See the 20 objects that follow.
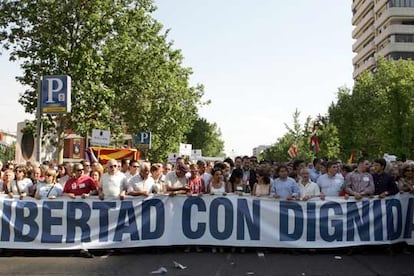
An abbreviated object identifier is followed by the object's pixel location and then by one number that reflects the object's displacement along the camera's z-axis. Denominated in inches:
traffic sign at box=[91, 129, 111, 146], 796.0
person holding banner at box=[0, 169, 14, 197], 455.5
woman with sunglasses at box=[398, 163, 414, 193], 455.2
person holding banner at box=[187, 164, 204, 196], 458.0
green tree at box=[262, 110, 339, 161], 2062.0
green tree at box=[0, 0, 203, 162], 931.3
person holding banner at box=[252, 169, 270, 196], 449.4
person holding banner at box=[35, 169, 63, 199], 434.6
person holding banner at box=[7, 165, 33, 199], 451.2
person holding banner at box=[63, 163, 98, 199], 438.3
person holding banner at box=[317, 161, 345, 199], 466.3
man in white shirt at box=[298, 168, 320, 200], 451.8
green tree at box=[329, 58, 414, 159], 1865.2
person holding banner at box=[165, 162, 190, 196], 456.4
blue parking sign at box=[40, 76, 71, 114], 612.1
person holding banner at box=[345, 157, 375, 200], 457.4
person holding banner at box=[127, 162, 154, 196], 442.3
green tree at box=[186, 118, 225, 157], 2802.7
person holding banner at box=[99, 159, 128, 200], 435.5
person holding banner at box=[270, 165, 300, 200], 445.7
